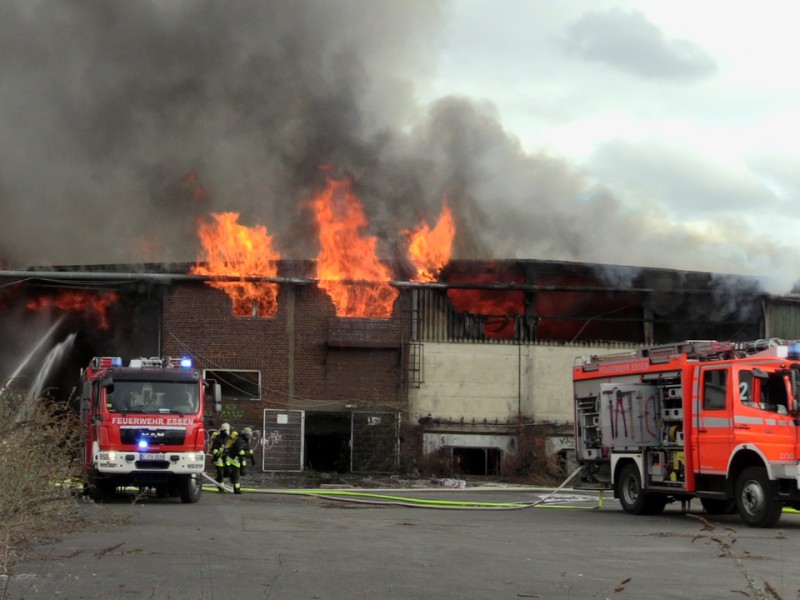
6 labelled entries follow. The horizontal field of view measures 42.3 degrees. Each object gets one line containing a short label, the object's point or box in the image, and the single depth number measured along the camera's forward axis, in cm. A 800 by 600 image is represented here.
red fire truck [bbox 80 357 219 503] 1756
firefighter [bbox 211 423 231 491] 2127
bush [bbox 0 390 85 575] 1034
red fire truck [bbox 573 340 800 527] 1448
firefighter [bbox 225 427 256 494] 2077
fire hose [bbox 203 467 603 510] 1806
